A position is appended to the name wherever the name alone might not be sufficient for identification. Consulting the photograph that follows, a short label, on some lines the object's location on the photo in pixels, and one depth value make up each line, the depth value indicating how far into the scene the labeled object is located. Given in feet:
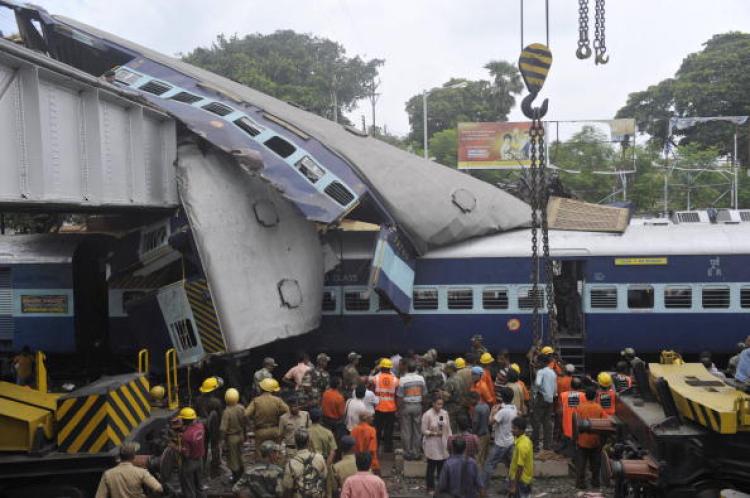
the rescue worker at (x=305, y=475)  26.17
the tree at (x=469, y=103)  225.97
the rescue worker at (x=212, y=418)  40.16
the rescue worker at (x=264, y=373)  43.27
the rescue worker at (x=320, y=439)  31.60
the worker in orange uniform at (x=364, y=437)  32.58
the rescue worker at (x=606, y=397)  37.99
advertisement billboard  186.50
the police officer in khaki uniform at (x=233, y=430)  37.06
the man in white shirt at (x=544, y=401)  41.78
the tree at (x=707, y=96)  198.39
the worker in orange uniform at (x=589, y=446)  36.37
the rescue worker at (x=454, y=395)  41.52
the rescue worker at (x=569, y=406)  37.76
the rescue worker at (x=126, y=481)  26.43
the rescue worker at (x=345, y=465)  28.12
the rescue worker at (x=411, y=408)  41.11
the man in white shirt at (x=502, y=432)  35.37
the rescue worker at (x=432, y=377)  43.37
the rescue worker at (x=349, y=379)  44.04
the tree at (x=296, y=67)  203.51
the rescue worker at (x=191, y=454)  33.50
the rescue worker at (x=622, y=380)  41.19
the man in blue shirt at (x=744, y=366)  42.80
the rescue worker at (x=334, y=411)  40.45
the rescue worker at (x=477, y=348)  49.29
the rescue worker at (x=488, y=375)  41.52
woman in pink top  35.45
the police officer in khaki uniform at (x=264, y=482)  25.93
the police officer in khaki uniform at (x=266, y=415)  36.11
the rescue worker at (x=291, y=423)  34.35
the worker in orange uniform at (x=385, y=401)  41.81
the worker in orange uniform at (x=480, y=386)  40.70
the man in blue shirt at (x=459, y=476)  27.81
